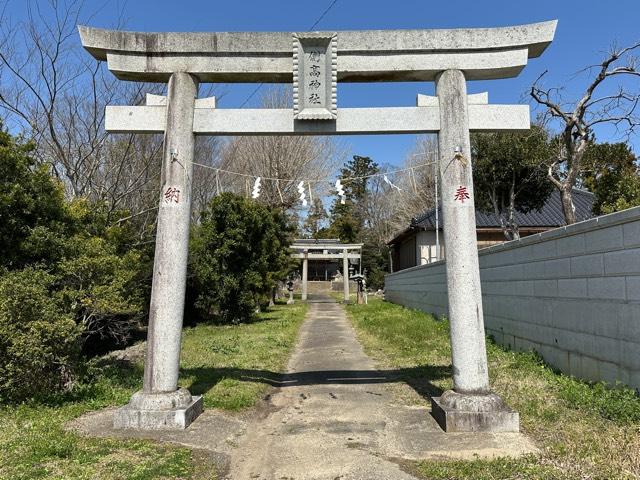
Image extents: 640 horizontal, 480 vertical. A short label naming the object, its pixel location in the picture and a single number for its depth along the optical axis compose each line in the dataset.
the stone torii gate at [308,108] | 5.97
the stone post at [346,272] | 34.47
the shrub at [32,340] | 6.20
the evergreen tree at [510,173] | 18.02
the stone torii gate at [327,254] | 34.34
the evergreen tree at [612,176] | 12.59
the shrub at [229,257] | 19.00
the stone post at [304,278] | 35.00
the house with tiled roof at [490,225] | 25.00
